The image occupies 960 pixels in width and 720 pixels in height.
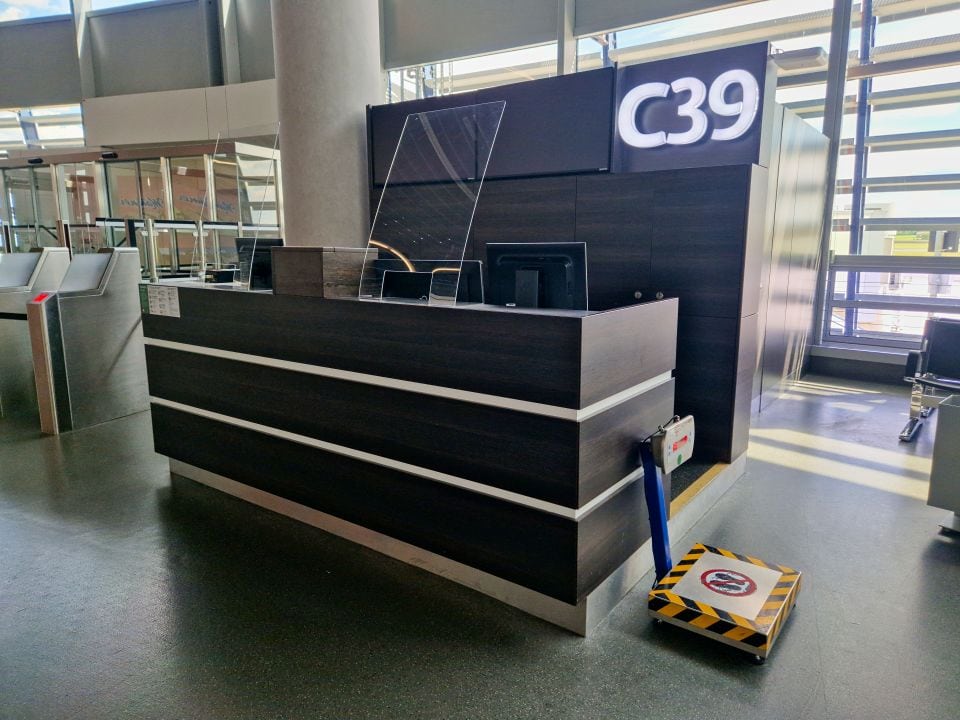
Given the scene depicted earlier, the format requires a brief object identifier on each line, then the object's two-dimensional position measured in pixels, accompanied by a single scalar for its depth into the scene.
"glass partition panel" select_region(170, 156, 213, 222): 7.98
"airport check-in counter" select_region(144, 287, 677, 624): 2.01
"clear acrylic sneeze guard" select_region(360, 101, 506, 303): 2.65
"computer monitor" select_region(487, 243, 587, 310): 2.32
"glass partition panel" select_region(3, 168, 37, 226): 9.21
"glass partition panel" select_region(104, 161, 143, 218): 8.56
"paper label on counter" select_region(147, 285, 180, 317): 3.32
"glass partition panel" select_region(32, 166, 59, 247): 9.18
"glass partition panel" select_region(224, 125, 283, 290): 3.19
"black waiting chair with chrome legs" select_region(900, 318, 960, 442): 4.31
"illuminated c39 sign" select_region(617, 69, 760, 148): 3.33
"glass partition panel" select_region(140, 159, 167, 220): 8.30
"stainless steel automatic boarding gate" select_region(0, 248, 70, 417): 4.98
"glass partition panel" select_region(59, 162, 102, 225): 8.76
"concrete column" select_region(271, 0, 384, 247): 4.06
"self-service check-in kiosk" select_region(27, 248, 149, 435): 4.31
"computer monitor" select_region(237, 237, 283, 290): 3.17
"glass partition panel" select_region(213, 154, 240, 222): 5.78
